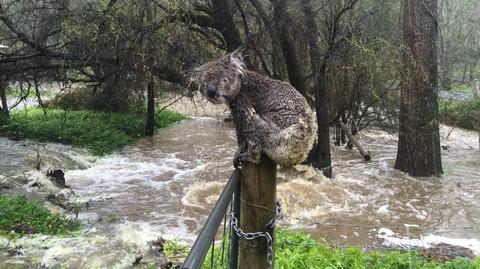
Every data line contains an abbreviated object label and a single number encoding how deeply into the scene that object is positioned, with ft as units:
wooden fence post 7.30
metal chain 7.52
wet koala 7.15
